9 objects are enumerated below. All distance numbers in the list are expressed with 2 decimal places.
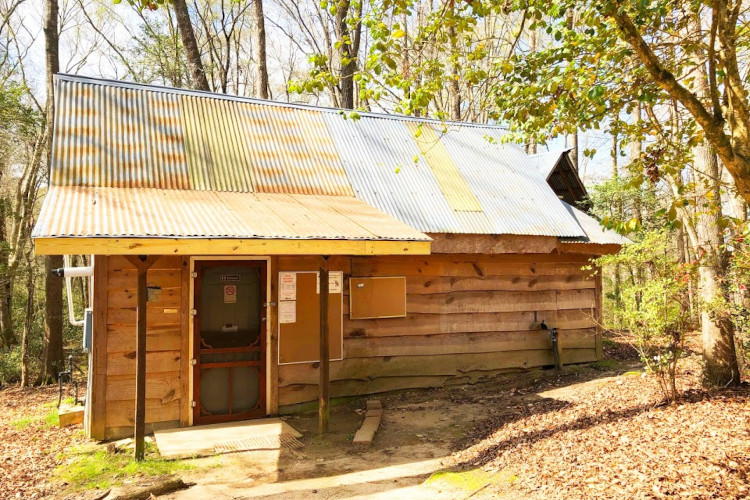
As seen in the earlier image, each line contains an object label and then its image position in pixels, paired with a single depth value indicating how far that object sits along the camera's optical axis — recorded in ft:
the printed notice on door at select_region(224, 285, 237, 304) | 23.98
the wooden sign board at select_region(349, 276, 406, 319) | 26.76
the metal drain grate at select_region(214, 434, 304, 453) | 20.38
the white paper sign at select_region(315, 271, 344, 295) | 25.77
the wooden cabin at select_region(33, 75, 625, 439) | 20.17
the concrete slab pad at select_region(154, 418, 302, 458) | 20.08
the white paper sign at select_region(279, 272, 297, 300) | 24.81
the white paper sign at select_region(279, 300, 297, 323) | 24.76
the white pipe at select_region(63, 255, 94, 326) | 23.79
